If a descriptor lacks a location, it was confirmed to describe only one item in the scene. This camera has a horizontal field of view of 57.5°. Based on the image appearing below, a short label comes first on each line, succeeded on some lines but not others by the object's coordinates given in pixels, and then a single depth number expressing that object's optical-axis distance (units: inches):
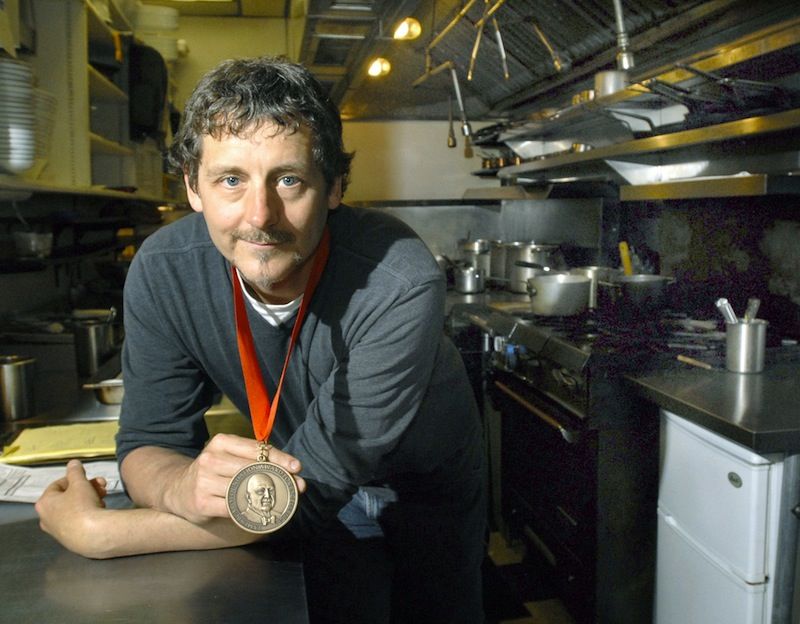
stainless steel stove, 90.4
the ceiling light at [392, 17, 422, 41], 134.7
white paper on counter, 52.3
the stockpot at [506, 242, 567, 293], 157.5
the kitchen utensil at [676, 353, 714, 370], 85.7
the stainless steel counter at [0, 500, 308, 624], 36.2
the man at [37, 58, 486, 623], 46.0
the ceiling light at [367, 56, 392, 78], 157.2
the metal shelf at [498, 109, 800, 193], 87.7
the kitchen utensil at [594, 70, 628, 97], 115.1
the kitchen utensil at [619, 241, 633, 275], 132.1
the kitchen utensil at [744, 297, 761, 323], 80.3
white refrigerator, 65.0
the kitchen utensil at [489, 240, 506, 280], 177.4
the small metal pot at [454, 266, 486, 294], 170.7
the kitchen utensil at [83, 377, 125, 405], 80.4
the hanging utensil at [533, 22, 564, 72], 118.8
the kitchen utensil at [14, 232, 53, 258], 102.3
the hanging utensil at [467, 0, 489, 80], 118.9
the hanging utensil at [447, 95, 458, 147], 172.9
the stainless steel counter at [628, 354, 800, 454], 61.9
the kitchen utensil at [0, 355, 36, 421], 75.8
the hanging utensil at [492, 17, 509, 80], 122.9
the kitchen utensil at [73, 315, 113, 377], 100.1
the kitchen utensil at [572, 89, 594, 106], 130.8
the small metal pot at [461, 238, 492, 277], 190.2
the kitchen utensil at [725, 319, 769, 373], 80.4
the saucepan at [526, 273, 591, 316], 113.6
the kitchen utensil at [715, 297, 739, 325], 81.8
